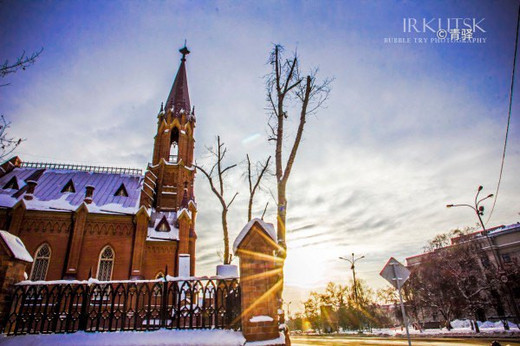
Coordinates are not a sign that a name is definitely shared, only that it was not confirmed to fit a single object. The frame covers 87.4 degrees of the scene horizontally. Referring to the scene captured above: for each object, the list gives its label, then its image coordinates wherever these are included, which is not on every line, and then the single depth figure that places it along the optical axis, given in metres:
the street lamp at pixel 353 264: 33.81
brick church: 19.25
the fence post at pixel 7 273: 5.62
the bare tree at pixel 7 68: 6.57
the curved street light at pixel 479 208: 19.03
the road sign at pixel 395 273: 7.68
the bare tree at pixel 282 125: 8.92
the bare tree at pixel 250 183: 14.25
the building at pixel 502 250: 35.50
